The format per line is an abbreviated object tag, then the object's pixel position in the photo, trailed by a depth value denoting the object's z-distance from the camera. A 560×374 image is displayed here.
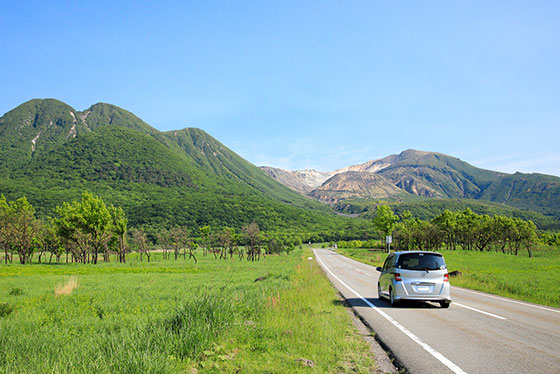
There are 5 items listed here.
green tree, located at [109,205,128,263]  65.88
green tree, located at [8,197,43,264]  55.97
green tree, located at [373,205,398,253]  84.56
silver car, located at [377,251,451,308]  12.23
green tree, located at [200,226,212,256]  101.64
